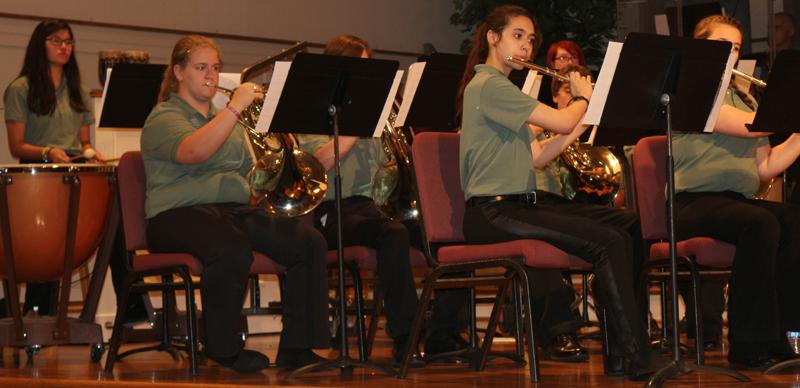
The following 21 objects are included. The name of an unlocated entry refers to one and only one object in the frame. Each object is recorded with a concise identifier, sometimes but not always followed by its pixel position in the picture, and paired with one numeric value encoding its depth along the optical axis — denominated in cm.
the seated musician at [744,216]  700
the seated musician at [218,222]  738
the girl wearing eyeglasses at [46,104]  1026
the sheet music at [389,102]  728
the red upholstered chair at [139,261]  746
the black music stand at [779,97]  646
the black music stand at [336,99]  693
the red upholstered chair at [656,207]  715
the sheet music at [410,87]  831
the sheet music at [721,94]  639
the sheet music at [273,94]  681
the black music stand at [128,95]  942
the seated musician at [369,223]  807
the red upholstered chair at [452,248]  681
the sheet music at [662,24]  1258
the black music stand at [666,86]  614
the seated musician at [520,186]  670
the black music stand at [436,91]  842
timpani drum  861
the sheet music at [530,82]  852
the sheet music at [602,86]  609
